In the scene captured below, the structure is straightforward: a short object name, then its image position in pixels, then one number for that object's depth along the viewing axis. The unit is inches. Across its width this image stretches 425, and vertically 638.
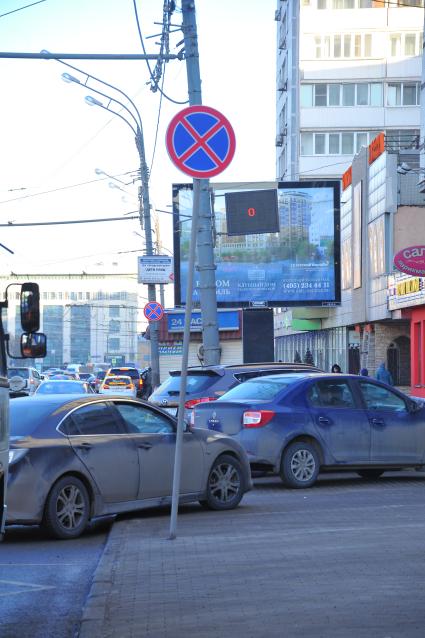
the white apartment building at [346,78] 2891.2
